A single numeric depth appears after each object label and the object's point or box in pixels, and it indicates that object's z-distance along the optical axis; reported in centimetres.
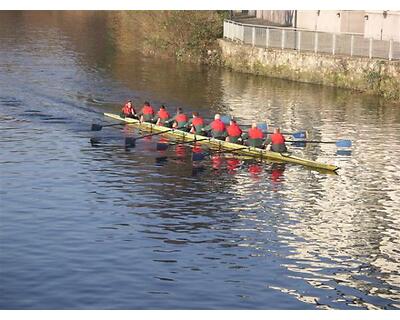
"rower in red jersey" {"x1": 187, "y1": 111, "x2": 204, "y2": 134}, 4763
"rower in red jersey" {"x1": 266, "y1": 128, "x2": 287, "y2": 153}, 4375
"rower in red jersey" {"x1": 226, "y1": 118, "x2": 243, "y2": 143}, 4559
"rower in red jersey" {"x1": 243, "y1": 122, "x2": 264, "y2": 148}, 4434
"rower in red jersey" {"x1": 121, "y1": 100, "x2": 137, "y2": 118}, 5203
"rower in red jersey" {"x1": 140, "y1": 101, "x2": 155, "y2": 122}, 5109
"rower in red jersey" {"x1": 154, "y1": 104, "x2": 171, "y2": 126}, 5028
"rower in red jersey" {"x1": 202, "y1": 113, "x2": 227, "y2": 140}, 4628
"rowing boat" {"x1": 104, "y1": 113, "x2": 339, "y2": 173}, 4275
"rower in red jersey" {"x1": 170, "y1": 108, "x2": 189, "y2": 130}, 4881
